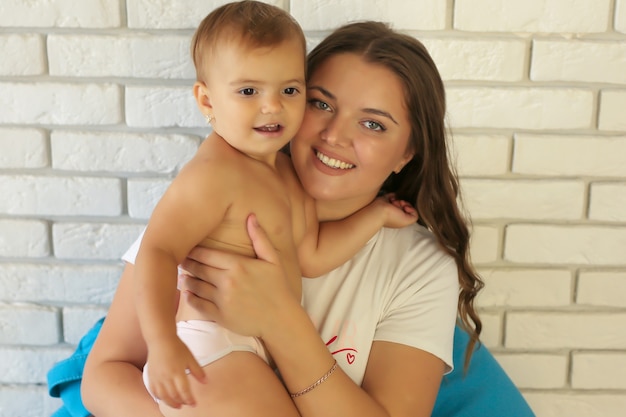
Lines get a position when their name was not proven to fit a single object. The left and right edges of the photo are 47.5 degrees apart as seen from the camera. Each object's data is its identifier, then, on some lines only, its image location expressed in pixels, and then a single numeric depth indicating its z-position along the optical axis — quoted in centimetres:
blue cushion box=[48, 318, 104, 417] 169
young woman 141
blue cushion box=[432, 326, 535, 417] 175
